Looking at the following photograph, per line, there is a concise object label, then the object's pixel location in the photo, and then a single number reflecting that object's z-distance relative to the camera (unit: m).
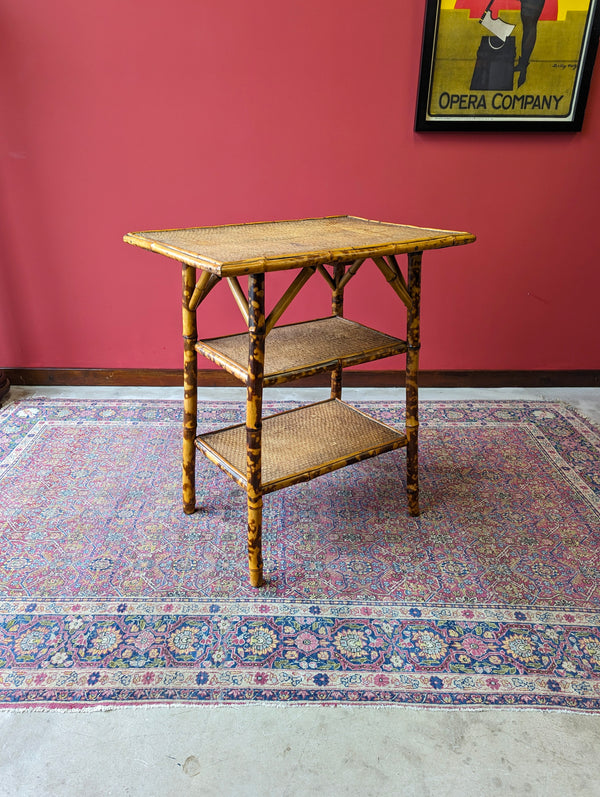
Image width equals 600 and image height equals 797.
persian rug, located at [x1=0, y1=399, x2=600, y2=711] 1.48
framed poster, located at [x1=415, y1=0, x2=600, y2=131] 2.65
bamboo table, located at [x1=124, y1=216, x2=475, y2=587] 1.57
